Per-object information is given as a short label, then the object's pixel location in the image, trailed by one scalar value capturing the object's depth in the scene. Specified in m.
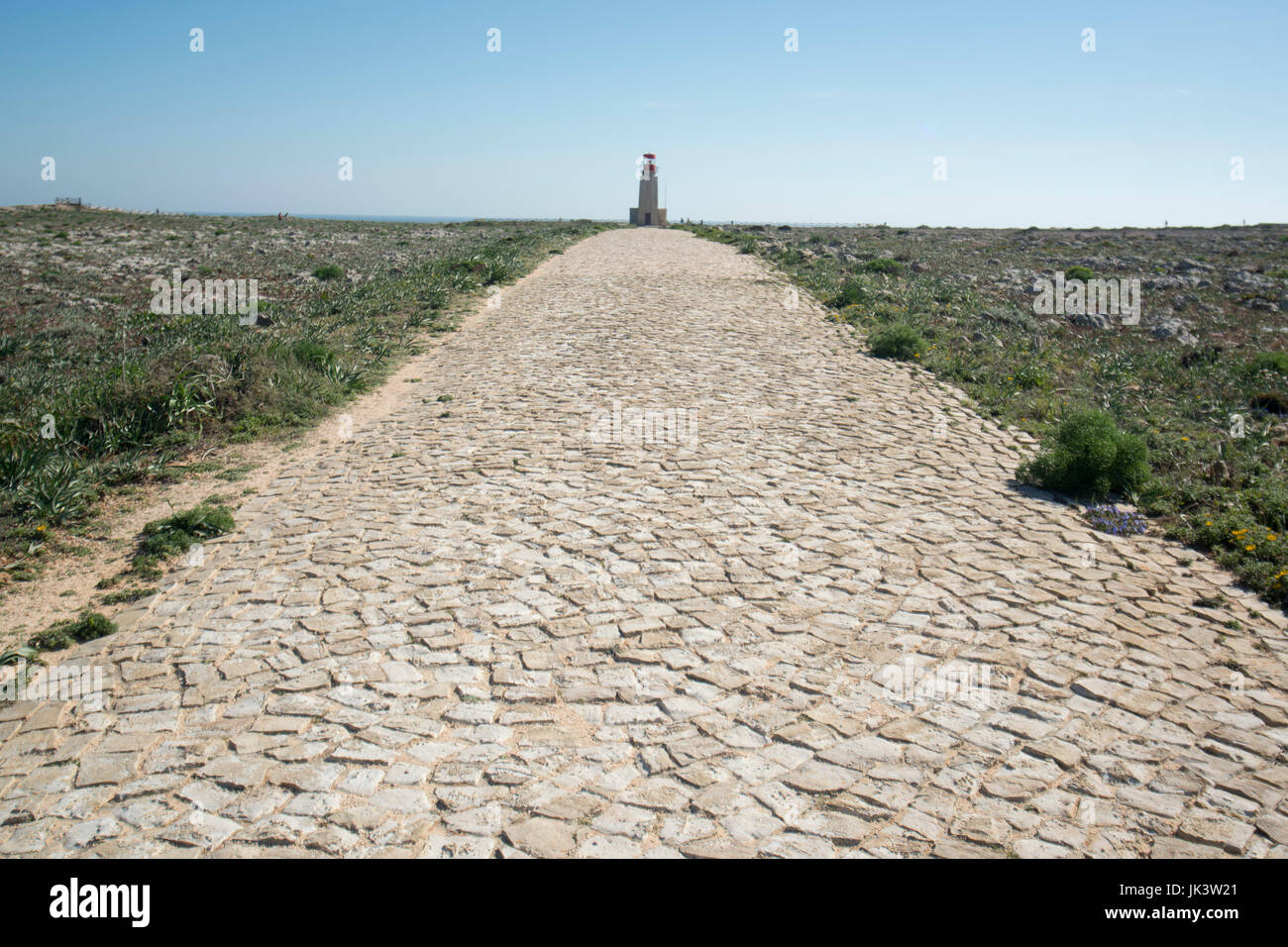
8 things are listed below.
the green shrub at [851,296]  19.44
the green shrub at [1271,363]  14.34
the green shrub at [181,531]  6.51
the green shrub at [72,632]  5.16
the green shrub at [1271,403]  12.04
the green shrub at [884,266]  27.58
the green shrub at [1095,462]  8.04
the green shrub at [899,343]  14.43
